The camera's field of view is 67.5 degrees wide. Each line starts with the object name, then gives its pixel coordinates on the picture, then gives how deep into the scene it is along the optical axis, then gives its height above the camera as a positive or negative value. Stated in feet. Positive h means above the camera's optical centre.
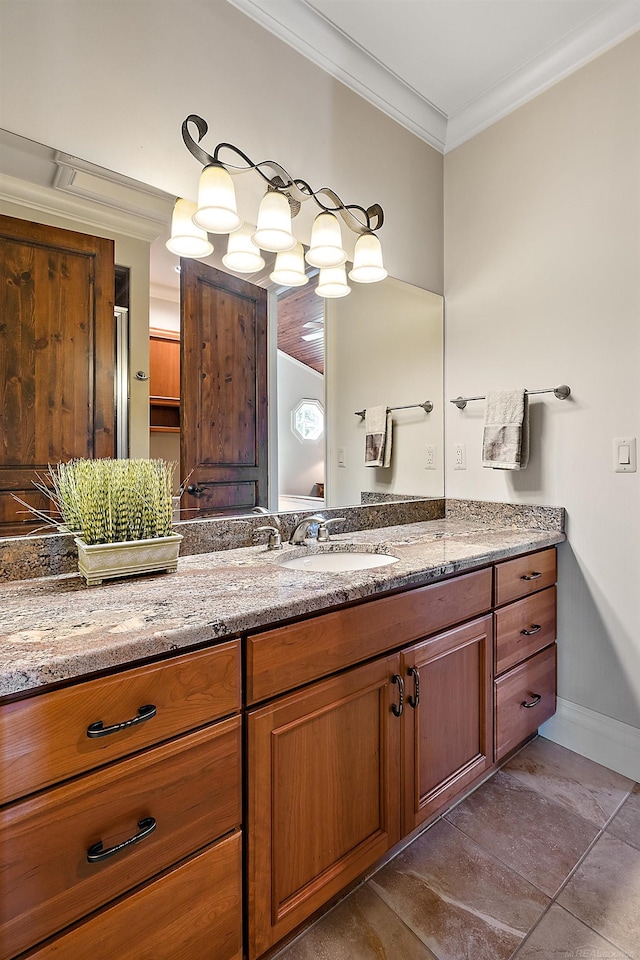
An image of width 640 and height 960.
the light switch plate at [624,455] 5.44 +0.19
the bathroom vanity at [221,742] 2.33 -1.69
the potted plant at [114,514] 3.67 -0.36
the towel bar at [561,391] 5.92 +1.00
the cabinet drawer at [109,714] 2.23 -1.28
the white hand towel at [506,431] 6.15 +0.53
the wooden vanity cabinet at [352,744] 3.14 -2.13
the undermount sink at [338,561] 5.05 -0.98
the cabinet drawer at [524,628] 5.17 -1.81
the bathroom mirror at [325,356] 4.12 +1.53
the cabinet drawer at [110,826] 2.23 -1.87
